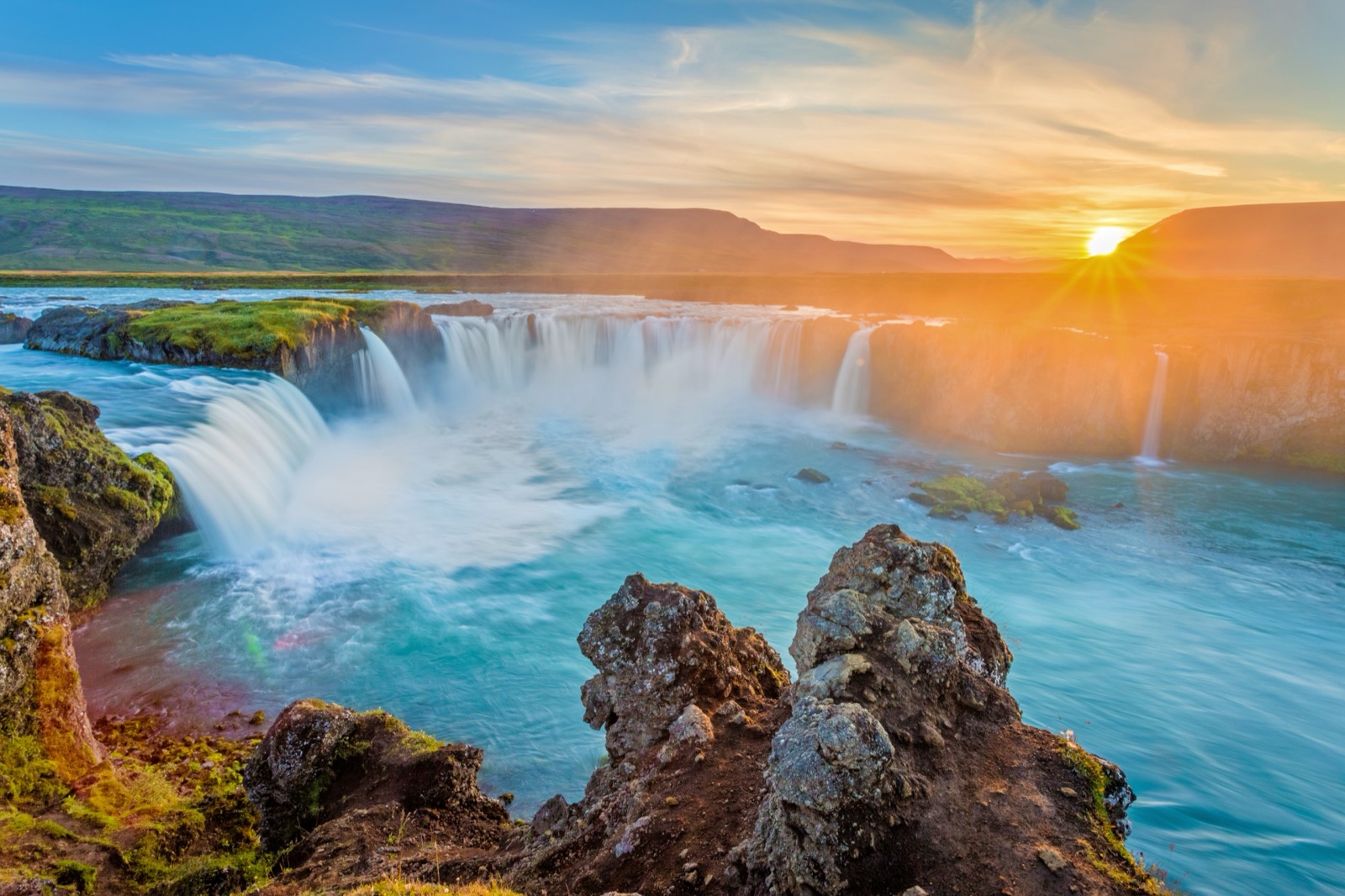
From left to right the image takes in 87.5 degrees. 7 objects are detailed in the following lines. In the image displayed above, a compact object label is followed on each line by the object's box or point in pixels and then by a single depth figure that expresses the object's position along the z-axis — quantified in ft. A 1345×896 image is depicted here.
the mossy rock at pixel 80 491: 45.52
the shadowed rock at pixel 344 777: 28.32
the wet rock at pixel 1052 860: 16.61
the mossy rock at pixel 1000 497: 90.74
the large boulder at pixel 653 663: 27.25
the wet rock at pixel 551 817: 24.02
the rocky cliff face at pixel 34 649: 28.35
